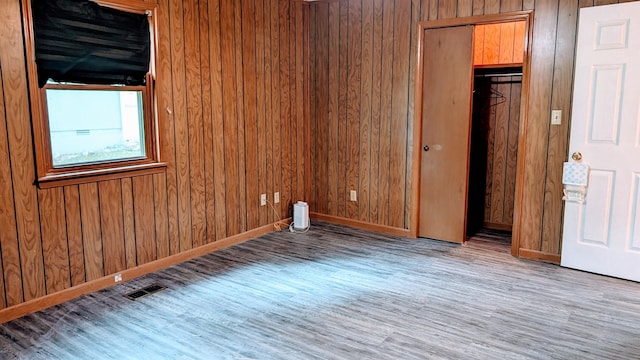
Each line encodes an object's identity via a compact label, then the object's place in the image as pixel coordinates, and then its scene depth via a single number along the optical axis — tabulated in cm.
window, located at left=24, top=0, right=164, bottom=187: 291
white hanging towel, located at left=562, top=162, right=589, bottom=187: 353
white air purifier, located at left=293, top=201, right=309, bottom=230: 485
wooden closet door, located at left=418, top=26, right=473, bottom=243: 417
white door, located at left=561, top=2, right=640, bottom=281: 334
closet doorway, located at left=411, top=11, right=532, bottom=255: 416
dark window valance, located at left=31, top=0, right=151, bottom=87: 290
